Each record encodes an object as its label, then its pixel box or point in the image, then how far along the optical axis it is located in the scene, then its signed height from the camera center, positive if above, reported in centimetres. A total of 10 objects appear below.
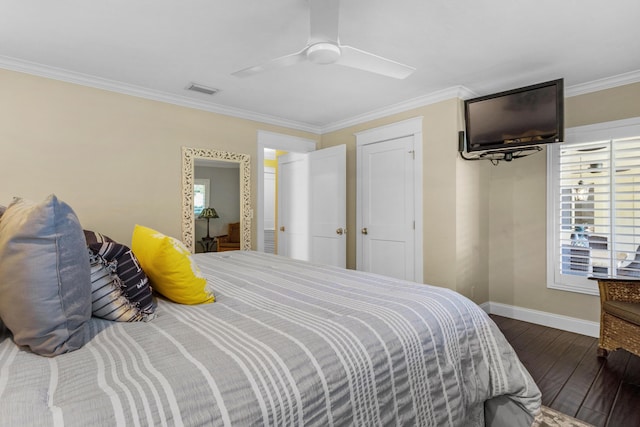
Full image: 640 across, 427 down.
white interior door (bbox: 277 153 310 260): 454 +4
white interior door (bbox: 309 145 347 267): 411 +5
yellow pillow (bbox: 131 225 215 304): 132 -27
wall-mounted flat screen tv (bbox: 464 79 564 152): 269 +85
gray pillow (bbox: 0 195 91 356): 83 -20
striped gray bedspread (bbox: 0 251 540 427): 69 -42
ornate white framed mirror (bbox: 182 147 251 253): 353 +25
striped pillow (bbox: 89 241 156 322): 112 -28
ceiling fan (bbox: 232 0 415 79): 165 +93
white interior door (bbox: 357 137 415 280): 368 +1
